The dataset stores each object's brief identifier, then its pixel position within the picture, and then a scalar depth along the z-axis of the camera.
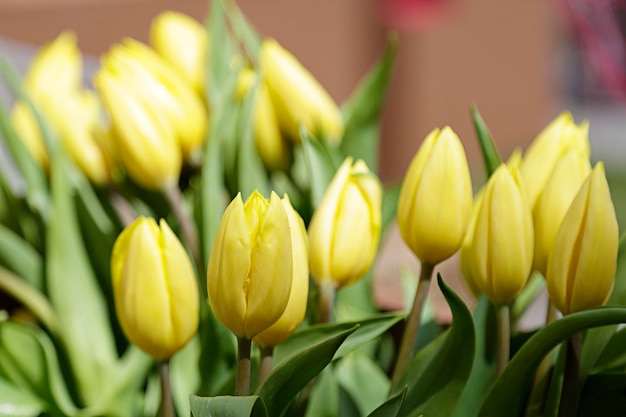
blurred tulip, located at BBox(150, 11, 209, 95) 1.45
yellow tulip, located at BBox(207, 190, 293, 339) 1.17
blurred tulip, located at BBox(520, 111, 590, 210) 1.25
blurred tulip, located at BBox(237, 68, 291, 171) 1.40
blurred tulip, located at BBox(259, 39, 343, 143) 1.39
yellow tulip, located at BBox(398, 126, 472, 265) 1.21
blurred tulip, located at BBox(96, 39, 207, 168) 1.37
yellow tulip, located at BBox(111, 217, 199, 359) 1.21
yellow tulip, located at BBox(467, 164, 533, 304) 1.20
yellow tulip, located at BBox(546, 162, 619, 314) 1.18
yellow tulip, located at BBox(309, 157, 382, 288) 1.24
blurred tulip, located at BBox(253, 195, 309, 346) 1.20
